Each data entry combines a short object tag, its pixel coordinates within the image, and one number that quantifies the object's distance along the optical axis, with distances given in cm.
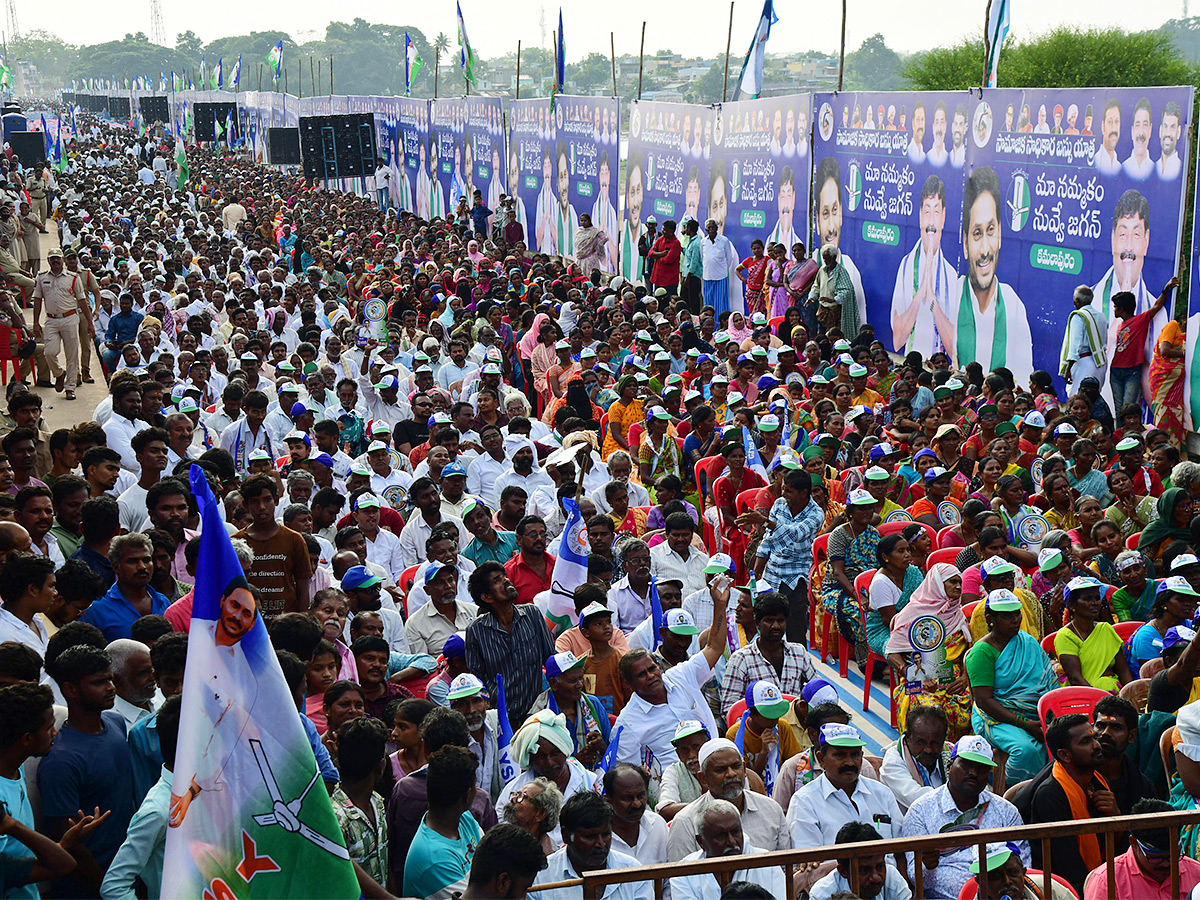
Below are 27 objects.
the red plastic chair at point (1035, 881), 455
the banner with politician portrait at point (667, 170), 2117
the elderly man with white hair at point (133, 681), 507
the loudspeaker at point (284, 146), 3931
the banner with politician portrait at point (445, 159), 3481
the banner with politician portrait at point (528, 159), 2884
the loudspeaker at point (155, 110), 6950
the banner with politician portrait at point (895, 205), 1478
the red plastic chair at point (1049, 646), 669
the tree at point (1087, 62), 4612
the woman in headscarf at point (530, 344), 1477
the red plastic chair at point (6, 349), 1566
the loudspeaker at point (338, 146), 3061
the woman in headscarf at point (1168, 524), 762
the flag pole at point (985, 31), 1534
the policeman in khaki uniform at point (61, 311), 1700
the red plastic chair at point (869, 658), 752
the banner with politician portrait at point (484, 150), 3197
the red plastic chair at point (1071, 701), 584
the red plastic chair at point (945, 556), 757
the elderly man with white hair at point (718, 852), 457
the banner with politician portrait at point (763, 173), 1802
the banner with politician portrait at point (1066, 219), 1159
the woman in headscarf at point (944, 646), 658
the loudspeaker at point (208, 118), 4976
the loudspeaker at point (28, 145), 3678
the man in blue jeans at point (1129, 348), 1143
